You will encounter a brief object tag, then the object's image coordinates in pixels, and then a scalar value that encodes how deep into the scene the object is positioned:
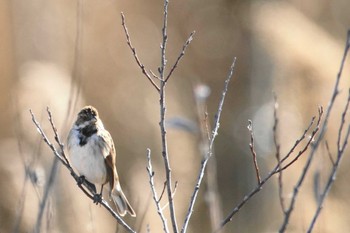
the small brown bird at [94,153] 6.44
